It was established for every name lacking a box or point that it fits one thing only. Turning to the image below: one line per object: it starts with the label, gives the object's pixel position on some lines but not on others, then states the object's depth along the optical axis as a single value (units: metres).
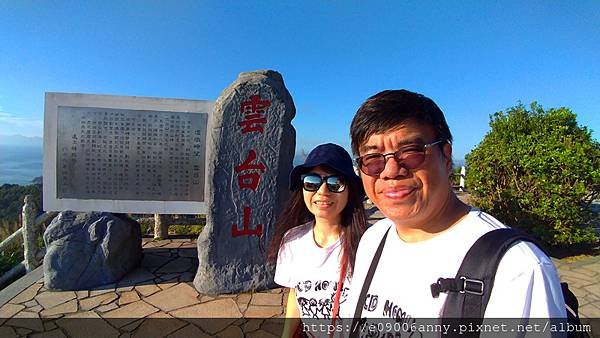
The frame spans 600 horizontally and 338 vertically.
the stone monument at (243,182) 3.94
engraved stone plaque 4.20
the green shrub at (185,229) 6.58
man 1.02
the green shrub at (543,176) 4.80
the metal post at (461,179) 10.16
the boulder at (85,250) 4.00
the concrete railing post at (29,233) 4.67
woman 1.69
